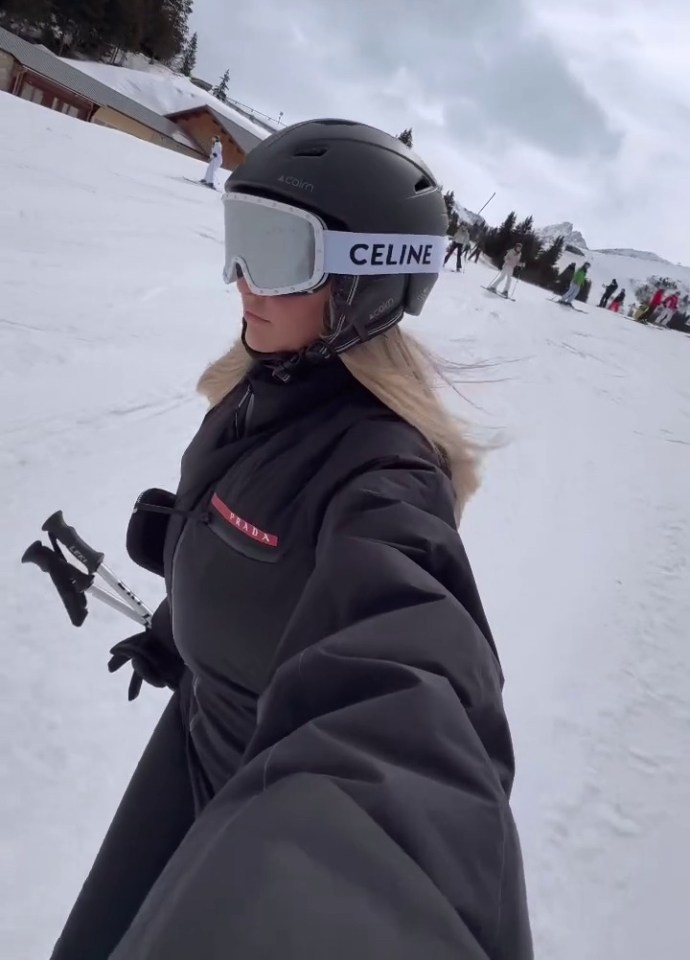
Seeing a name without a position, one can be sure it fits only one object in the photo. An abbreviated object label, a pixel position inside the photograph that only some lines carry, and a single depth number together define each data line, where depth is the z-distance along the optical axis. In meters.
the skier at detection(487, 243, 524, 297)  17.66
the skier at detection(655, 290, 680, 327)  32.38
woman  0.69
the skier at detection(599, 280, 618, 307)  34.14
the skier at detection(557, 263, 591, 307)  21.98
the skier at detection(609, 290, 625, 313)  36.56
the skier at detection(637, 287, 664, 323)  30.59
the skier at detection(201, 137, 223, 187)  18.00
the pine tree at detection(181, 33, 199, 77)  88.53
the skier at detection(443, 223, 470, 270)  20.19
